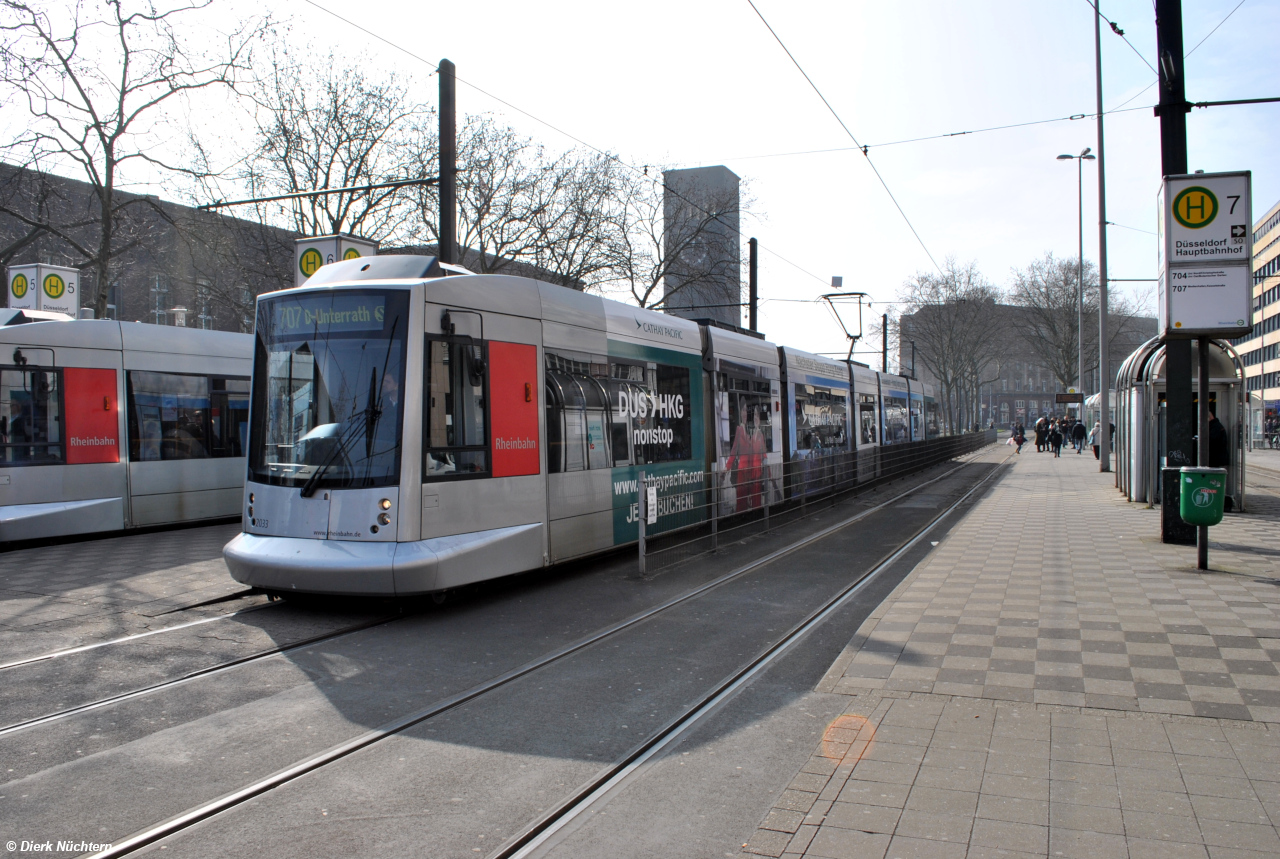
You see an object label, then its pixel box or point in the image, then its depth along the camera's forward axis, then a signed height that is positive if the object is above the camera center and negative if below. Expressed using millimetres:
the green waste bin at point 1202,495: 8586 -760
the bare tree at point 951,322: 61500 +7324
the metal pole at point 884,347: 46031 +4155
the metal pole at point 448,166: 12156 +3702
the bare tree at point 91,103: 17031 +6901
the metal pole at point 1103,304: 24469 +3492
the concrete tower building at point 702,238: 38062 +8357
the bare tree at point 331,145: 25062 +8519
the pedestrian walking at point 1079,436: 40312 -675
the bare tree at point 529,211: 28812 +7920
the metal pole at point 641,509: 9344 -900
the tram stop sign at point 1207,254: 9641 +1875
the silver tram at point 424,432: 7266 -29
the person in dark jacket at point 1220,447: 14195 -454
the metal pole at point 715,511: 11367 -1155
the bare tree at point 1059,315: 63000 +7985
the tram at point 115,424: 11273 +125
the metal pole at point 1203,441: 8641 -221
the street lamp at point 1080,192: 35906 +10442
